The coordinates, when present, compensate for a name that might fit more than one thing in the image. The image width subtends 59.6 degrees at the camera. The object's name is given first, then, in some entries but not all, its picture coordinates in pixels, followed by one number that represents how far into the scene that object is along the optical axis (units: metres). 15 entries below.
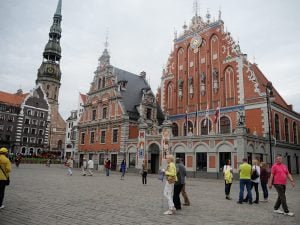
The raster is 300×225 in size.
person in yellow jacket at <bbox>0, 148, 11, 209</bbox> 7.74
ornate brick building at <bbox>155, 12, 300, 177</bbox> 26.38
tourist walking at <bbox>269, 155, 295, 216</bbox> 8.31
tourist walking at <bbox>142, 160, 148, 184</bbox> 17.32
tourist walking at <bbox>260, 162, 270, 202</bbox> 11.42
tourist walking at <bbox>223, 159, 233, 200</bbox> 11.53
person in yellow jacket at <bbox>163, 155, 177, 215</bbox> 8.20
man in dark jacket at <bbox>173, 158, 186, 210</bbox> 8.73
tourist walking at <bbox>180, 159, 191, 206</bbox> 9.44
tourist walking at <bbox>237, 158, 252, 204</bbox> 10.75
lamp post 27.37
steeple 84.75
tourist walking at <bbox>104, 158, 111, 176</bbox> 24.70
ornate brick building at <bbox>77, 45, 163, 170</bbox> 35.53
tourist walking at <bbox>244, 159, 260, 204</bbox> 11.48
